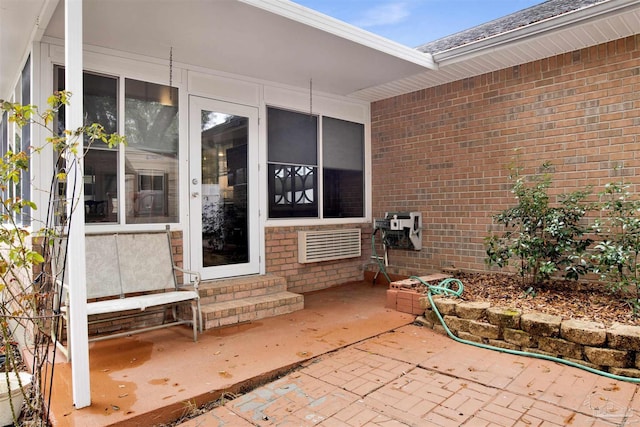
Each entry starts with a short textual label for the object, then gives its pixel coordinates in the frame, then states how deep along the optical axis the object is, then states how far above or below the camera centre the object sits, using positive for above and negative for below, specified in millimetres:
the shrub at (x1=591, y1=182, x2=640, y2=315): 3486 -319
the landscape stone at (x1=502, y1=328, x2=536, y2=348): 3260 -1053
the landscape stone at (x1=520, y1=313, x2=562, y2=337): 3139 -910
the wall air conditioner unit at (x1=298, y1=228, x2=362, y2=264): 5406 -460
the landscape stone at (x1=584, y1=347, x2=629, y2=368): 2826 -1057
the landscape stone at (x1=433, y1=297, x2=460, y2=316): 3775 -894
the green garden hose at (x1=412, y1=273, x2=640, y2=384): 2842 -1140
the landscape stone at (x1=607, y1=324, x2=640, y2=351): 2781 -904
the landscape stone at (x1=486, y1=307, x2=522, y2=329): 3342 -900
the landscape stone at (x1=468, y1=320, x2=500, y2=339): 3434 -1036
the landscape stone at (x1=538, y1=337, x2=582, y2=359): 3023 -1062
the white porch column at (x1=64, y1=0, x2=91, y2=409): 2340 -92
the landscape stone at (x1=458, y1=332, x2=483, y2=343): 3530 -1129
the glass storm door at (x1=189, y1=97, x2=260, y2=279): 4496 +290
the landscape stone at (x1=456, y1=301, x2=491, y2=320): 3562 -890
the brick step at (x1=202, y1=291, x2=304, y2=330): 3864 -988
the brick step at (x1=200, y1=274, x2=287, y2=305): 4179 -828
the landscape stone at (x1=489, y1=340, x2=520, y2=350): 3332 -1131
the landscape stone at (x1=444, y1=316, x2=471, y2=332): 3631 -1037
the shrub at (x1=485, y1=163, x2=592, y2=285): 3904 -251
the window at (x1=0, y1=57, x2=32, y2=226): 3930 +866
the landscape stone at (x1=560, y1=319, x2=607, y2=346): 2918 -911
